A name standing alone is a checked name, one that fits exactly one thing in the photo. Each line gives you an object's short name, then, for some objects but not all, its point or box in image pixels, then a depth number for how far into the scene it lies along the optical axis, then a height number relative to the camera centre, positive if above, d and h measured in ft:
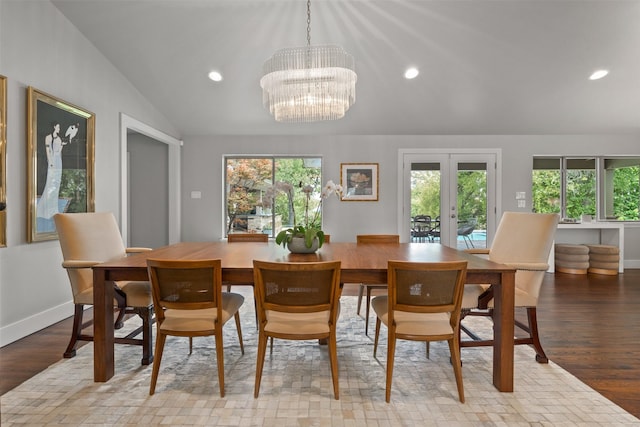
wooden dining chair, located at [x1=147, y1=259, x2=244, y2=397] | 5.71 -1.50
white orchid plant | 7.68 -0.41
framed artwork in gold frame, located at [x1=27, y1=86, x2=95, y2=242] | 9.22 +1.51
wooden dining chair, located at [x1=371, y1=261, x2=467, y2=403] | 5.65 -1.52
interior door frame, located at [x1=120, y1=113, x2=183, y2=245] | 14.17 +2.29
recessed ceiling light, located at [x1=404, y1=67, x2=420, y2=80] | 13.97 +5.75
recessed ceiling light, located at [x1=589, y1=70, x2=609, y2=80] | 13.94 +5.67
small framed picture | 18.60 +1.67
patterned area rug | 5.43 -3.32
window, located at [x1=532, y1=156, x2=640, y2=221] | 18.98 +1.33
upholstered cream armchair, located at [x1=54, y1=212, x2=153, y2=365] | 7.18 -1.19
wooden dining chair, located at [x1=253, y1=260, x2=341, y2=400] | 5.53 -1.47
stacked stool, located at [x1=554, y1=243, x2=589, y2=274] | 16.94 -2.42
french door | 18.63 +0.91
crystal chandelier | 8.34 +3.22
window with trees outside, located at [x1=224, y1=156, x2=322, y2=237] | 18.93 +1.43
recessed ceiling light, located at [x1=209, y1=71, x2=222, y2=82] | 13.96 +5.60
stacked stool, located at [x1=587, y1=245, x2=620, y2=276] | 16.78 -2.42
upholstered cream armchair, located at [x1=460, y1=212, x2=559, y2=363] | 7.22 -1.16
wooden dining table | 6.23 -1.32
